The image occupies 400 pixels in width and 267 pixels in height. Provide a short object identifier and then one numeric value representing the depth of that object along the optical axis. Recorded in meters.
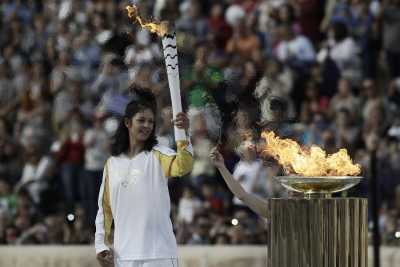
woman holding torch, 17.25
